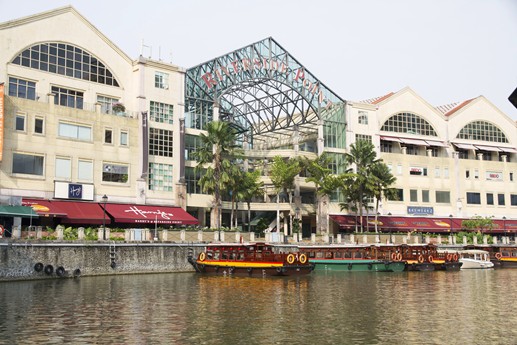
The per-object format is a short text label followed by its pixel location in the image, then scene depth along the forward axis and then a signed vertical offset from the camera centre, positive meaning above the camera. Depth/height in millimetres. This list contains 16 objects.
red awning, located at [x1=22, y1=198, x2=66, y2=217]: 57156 +2810
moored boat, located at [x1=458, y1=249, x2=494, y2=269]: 70500 -3169
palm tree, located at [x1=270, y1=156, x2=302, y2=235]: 78188 +7877
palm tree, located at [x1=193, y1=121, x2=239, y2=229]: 68875 +8770
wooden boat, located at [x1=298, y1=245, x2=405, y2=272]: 63344 -2803
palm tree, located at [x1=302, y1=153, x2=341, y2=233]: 78500 +7087
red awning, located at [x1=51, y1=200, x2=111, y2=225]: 59062 +2380
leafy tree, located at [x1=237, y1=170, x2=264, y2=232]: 74750 +6045
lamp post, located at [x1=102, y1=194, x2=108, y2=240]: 54844 +498
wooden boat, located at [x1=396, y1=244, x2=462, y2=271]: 64750 -2954
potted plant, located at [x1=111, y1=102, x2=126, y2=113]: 68375 +14695
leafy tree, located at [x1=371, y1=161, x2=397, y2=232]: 80500 +7097
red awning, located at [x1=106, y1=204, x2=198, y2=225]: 62531 +2261
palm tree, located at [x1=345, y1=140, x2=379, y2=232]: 80188 +8605
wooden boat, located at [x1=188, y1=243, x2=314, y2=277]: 53562 -2572
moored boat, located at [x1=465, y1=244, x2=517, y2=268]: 75500 -2957
